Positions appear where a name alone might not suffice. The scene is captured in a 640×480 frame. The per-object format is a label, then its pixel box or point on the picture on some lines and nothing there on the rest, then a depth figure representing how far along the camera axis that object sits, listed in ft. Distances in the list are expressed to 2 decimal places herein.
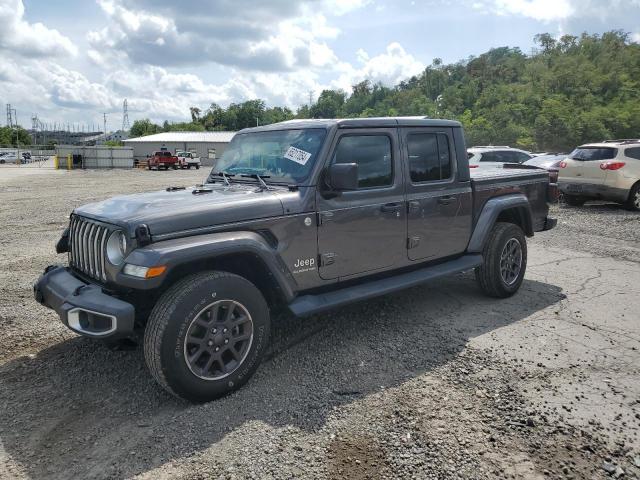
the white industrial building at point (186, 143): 236.71
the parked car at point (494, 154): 43.83
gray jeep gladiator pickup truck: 10.70
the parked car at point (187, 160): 155.15
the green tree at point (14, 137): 348.81
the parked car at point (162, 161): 145.38
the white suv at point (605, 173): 38.88
